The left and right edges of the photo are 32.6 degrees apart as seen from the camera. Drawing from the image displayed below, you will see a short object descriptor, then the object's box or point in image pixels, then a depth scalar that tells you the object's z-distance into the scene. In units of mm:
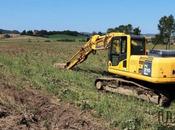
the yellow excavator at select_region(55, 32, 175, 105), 8708
